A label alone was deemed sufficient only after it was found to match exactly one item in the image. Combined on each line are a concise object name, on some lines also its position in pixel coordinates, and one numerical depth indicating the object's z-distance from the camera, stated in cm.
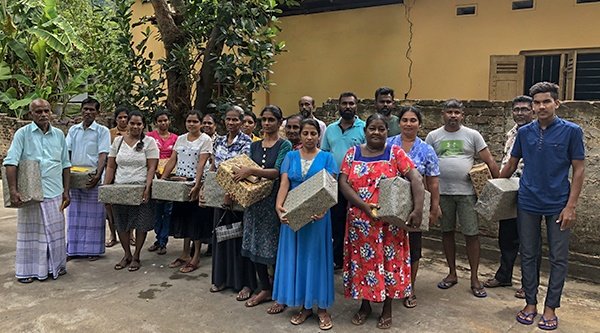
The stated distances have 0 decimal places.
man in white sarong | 457
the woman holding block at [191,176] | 476
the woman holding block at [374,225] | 348
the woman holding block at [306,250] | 359
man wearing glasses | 430
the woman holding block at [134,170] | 482
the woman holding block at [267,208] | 387
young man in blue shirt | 350
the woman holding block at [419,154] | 382
